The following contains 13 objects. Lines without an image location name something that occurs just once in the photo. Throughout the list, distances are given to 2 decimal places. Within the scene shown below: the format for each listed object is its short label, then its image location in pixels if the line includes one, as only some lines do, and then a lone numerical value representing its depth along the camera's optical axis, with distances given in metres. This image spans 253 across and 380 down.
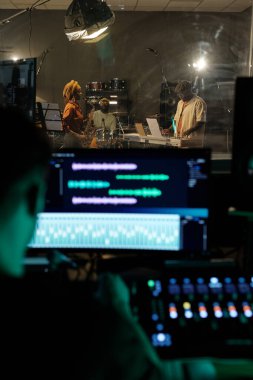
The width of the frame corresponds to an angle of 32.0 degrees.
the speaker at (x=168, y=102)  7.72
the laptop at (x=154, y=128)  4.96
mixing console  1.09
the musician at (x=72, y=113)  5.12
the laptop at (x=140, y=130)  5.29
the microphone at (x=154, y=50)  7.76
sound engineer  0.69
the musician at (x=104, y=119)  5.84
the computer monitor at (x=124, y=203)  1.43
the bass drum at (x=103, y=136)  5.22
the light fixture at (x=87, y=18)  3.55
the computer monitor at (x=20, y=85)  2.28
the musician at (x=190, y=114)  5.00
